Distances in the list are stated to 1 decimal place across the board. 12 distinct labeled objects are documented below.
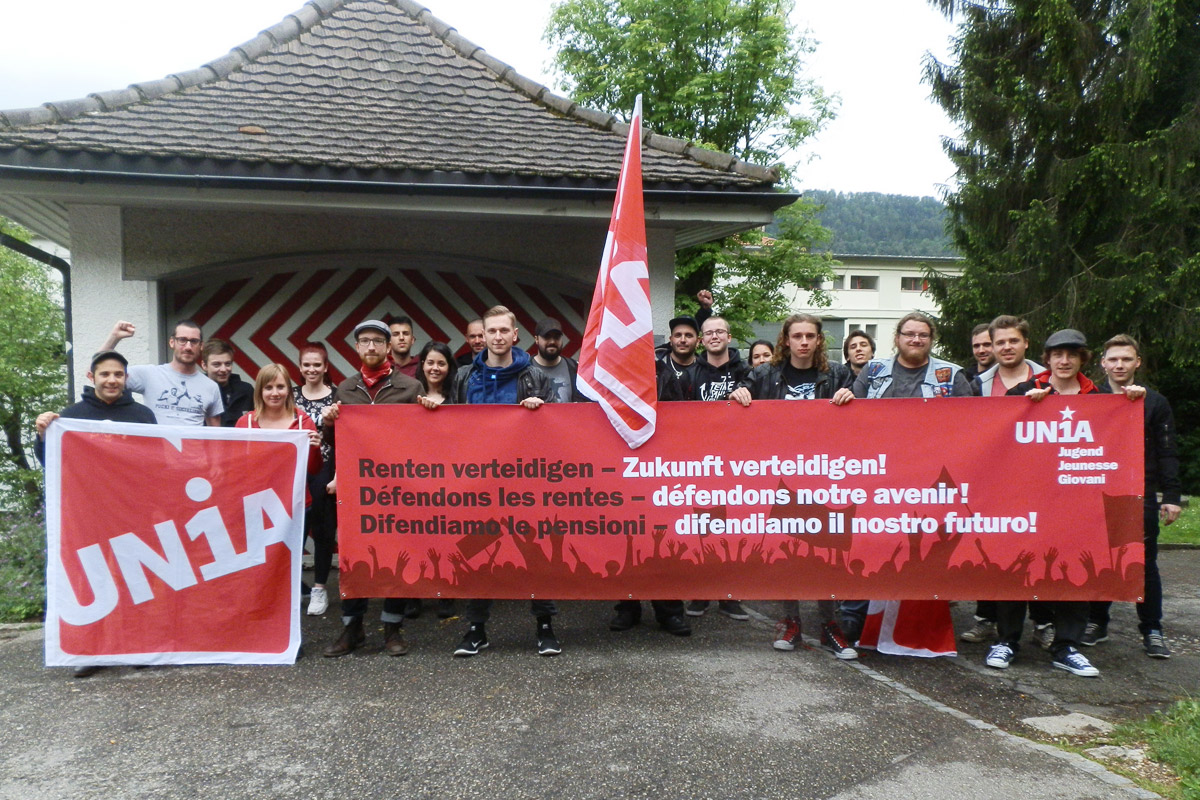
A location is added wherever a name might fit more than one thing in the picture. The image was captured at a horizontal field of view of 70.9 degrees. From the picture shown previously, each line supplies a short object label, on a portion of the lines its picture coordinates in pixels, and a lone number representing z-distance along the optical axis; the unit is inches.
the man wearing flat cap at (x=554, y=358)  231.5
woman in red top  196.4
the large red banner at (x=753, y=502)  182.4
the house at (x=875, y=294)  2388.0
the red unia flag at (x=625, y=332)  184.1
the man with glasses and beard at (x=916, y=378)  191.8
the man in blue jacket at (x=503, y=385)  191.0
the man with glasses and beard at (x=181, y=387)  210.8
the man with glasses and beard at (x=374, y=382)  207.9
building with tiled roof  237.1
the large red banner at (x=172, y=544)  179.8
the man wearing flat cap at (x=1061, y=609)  183.5
